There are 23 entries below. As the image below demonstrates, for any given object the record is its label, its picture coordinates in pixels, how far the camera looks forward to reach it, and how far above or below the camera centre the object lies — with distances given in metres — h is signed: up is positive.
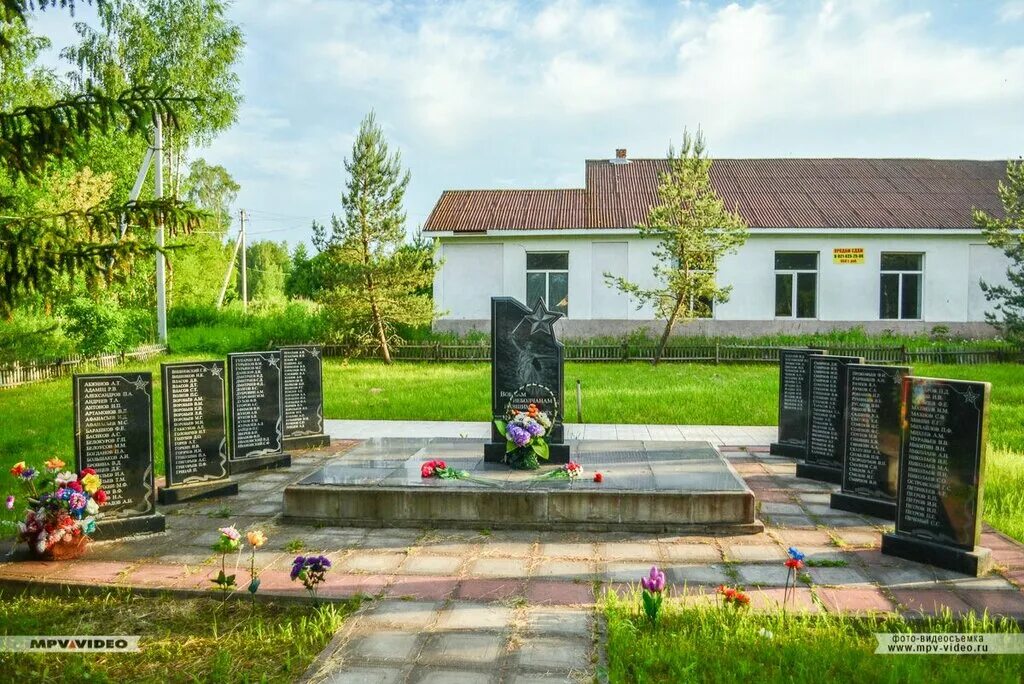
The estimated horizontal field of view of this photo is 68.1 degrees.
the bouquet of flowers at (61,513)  5.65 -1.53
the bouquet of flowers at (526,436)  7.49 -1.24
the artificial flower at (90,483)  5.91 -1.34
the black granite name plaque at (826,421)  8.23 -1.19
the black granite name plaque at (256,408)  8.77 -1.14
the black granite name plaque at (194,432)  7.52 -1.22
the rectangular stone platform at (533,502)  6.47 -1.65
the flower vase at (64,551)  5.68 -1.81
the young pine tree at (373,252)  20.75 +1.66
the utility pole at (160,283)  22.31 +0.84
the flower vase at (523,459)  7.65 -1.49
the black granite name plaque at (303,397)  10.05 -1.15
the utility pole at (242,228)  42.03 +4.69
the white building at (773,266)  22.97 +1.45
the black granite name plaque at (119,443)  6.35 -1.13
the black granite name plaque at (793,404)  9.44 -1.15
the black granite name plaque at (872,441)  6.87 -1.18
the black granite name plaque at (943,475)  5.32 -1.17
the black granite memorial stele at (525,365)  8.09 -0.56
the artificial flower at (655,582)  4.41 -1.57
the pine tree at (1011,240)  19.22 +1.92
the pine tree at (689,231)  20.52 +2.23
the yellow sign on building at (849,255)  23.08 +1.77
